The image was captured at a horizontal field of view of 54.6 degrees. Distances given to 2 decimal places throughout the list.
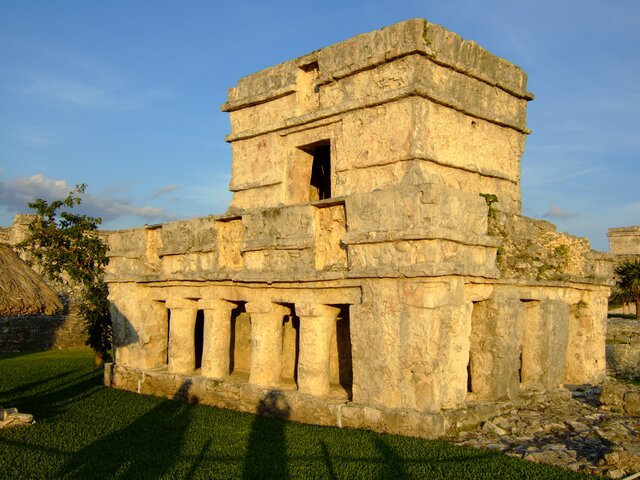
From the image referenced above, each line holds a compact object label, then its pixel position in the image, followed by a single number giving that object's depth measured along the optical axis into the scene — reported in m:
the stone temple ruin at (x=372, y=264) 6.78
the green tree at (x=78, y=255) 13.67
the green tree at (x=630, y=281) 23.98
